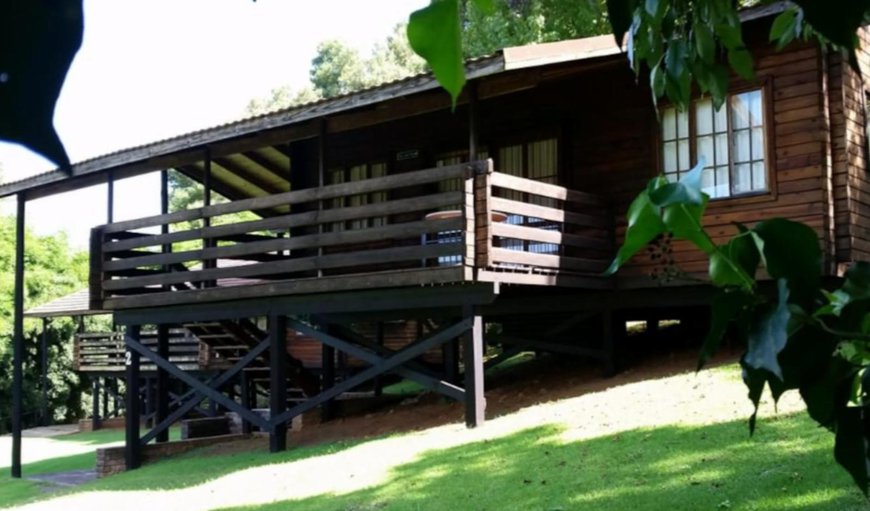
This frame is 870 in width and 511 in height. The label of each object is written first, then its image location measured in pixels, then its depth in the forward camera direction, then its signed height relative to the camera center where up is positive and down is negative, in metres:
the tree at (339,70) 50.69 +12.38
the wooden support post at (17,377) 15.23 -1.59
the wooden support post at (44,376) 29.70 -3.15
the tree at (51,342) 31.39 -2.09
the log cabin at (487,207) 10.63 +0.96
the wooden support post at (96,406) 27.81 -3.79
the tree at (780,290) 0.82 -0.01
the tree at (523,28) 22.19 +6.59
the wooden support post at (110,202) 13.90 +1.31
